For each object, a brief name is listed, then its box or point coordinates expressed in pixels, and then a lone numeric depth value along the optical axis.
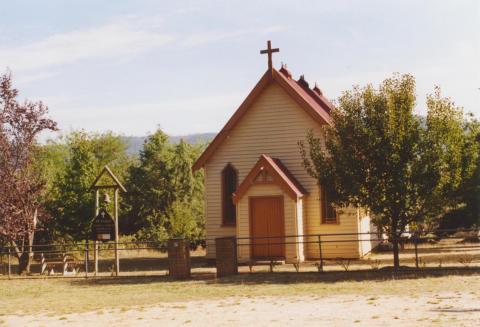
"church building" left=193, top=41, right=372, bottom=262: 25.52
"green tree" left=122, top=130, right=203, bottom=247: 51.34
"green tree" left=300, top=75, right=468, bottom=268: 20.49
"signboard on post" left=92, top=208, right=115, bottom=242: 23.97
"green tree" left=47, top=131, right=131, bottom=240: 38.12
